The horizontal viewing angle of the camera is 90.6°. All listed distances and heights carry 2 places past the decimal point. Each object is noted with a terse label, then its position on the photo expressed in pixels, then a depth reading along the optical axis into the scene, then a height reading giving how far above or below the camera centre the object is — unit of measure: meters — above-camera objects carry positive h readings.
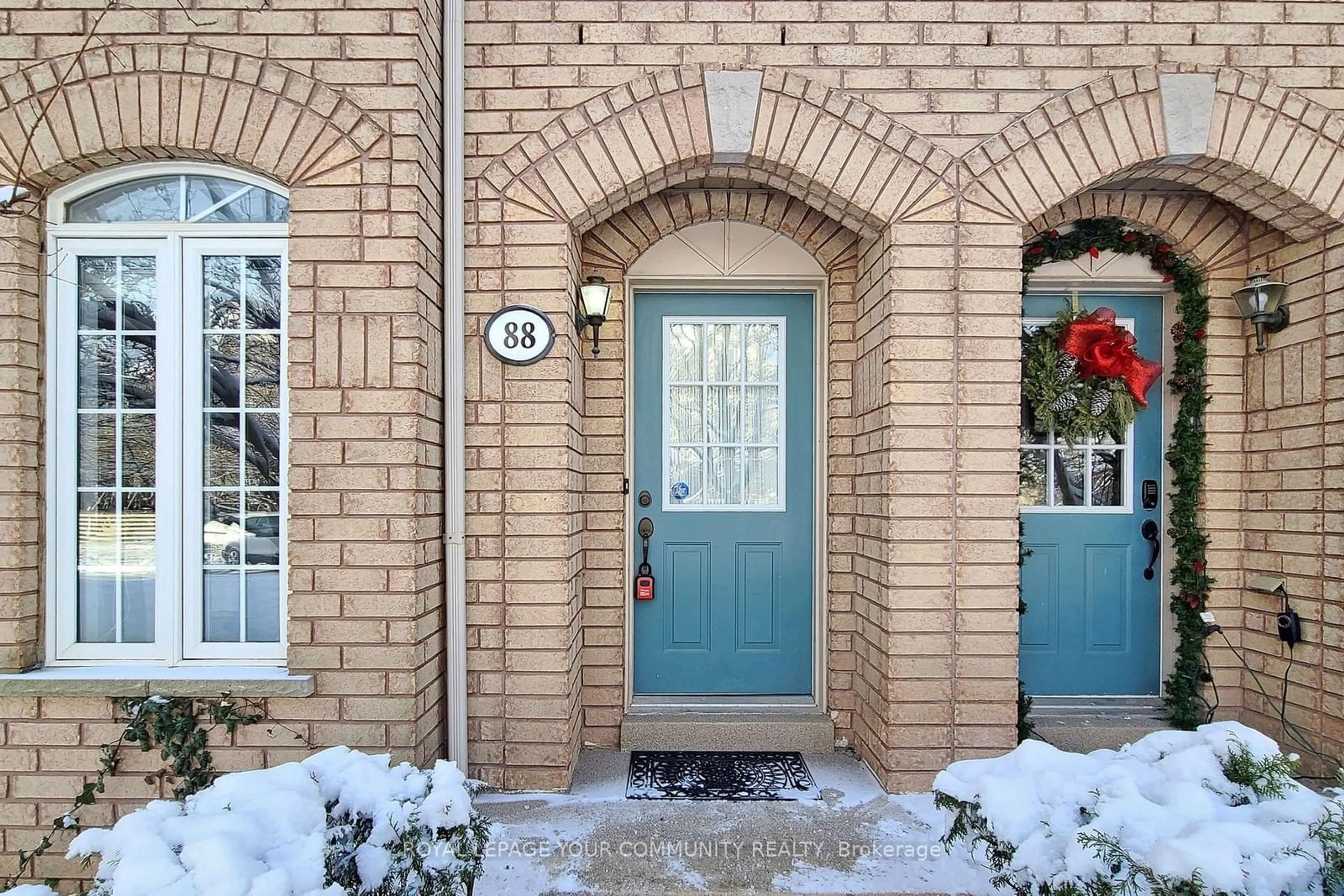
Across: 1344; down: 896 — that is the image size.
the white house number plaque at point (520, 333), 2.83 +0.48
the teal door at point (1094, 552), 3.45 -0.54
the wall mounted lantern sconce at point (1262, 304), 3.09 +0.68
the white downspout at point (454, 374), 2.77 +0.30
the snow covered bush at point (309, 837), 1.32 -0.87
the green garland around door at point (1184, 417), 3.29 +0.16
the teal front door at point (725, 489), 3.47 -0.22
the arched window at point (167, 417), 2.62 +0.11
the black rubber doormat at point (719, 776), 2.86 -1.49
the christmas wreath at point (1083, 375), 3.30 +0.37
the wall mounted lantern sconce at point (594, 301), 3.11 +0.68
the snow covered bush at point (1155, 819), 1.37 -0.85
